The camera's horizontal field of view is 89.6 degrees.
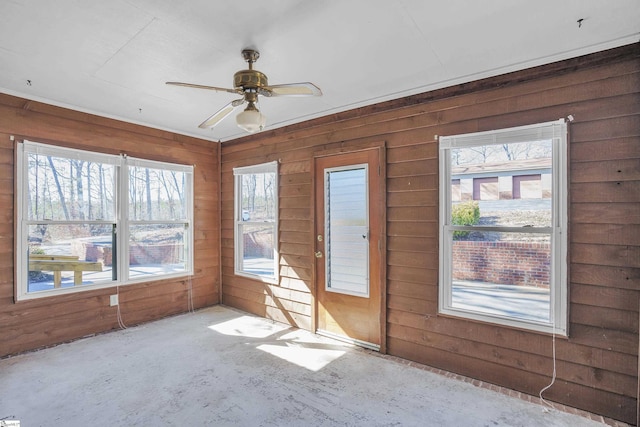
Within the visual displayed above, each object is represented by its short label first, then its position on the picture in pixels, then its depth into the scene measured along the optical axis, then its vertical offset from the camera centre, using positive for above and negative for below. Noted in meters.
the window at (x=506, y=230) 2.37 -0.16
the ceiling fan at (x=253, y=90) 2.09 +0.80
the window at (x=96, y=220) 3.20 -0.09
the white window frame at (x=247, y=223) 4.12 -0.15
